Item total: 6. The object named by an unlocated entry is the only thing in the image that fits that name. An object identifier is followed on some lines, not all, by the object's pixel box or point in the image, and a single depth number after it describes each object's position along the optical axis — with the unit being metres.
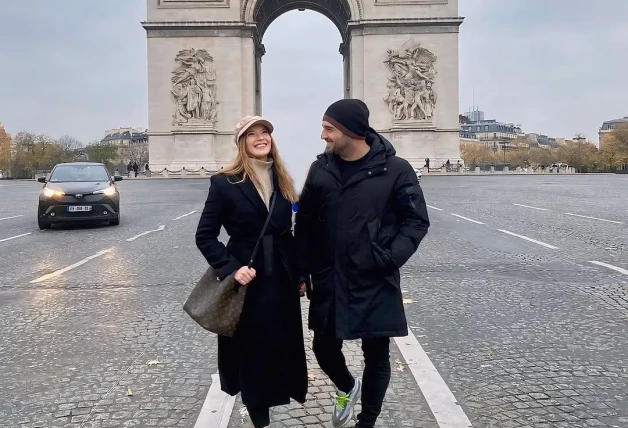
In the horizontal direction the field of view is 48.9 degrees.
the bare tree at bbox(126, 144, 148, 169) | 102.88
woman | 3.01
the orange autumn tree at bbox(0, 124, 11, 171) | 79.18
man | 2.99
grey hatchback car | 13.33
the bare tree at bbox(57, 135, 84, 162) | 84.07
